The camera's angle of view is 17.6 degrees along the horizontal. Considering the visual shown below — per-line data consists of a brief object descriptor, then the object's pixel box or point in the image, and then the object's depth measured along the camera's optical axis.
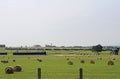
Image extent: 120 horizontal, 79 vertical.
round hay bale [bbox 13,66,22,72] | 56.13
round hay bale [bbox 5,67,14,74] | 52.04
